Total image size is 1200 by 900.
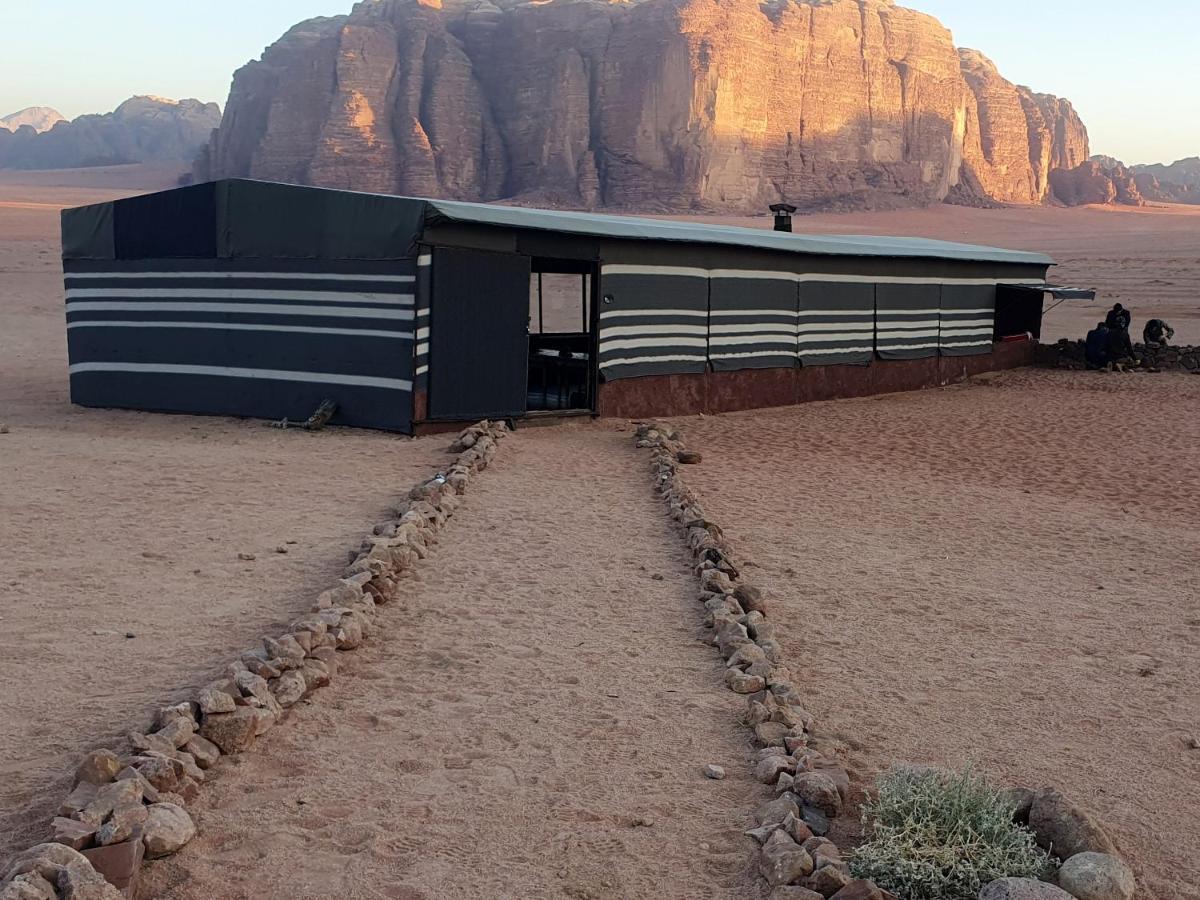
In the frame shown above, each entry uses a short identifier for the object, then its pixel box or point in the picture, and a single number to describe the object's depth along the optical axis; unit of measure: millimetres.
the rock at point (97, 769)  3887
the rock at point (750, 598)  6611
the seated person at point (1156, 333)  24578
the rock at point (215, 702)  4512
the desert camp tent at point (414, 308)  12828
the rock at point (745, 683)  5336
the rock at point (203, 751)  4289
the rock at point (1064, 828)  3760
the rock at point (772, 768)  4367
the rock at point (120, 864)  3357
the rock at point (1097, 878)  3510
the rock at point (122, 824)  3525
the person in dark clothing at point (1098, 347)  23406
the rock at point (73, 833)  3449
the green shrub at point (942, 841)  3578
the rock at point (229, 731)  4445
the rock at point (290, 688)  4898
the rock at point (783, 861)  3559
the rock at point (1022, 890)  3326
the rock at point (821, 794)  4141
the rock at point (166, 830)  3621
